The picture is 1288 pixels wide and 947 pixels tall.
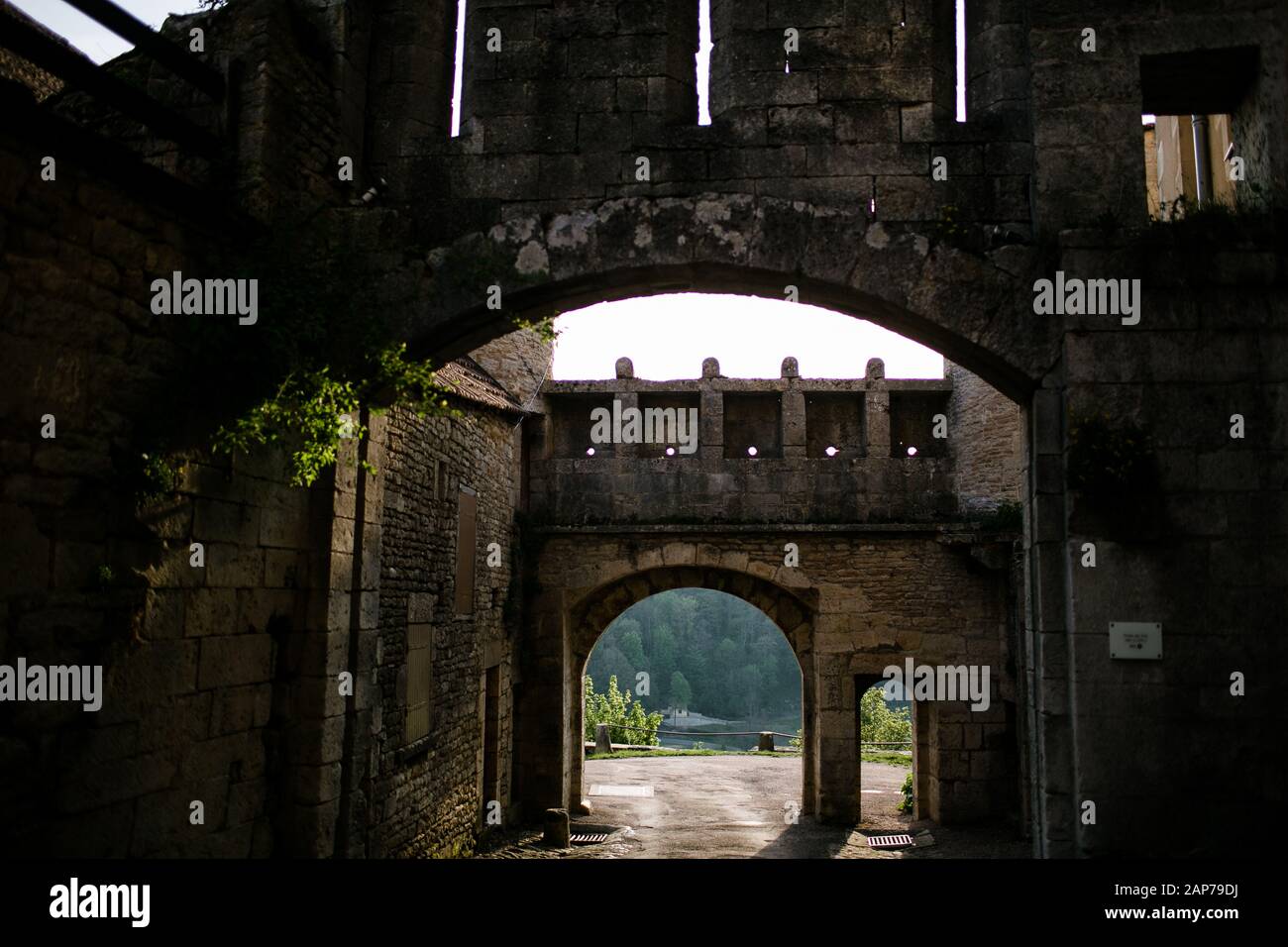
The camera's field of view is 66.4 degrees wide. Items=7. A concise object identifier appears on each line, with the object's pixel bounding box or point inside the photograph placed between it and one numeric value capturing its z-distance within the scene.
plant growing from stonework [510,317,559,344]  5.07
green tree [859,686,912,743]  25.36
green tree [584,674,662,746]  22.88
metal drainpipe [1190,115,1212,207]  8.67
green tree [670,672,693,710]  58.12
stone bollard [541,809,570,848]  11.54
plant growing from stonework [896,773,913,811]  13.72
